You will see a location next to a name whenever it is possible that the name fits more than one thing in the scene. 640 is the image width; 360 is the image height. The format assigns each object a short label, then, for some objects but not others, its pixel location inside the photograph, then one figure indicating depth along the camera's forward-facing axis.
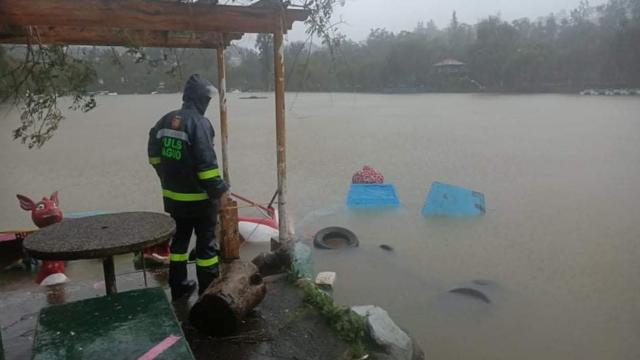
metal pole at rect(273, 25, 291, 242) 3.75
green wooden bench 1.92
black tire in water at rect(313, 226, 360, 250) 6.79
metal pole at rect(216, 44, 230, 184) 4.42
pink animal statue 4.12
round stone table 2.27
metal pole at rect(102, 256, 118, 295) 2.73
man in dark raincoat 3.01
